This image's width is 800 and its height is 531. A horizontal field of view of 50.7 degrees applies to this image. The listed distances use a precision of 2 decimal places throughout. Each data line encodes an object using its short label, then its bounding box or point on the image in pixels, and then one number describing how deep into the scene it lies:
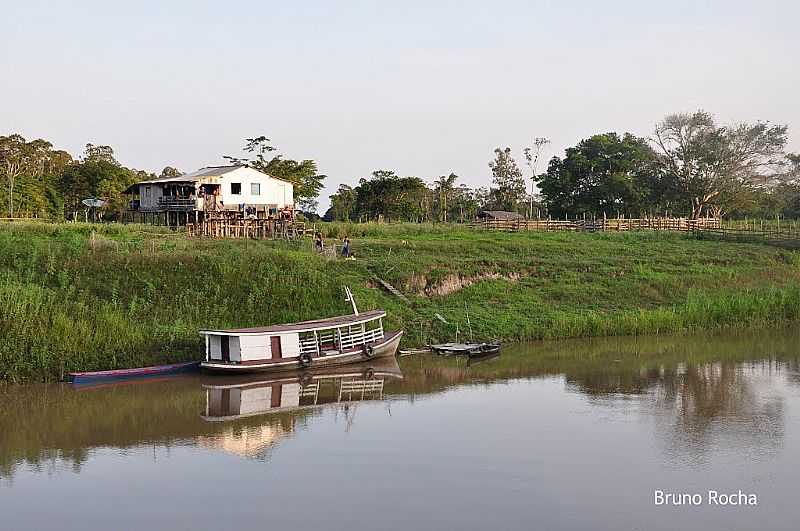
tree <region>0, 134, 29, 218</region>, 68.69
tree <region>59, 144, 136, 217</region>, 63.56
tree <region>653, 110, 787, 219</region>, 69.69
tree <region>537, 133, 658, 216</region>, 71.94
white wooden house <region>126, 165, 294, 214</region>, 51.06
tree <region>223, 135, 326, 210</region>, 70.25
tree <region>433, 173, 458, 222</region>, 78.39
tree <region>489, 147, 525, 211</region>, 83.38
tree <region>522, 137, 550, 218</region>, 82.88
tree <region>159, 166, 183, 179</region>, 85.44
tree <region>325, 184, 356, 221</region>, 83.00
